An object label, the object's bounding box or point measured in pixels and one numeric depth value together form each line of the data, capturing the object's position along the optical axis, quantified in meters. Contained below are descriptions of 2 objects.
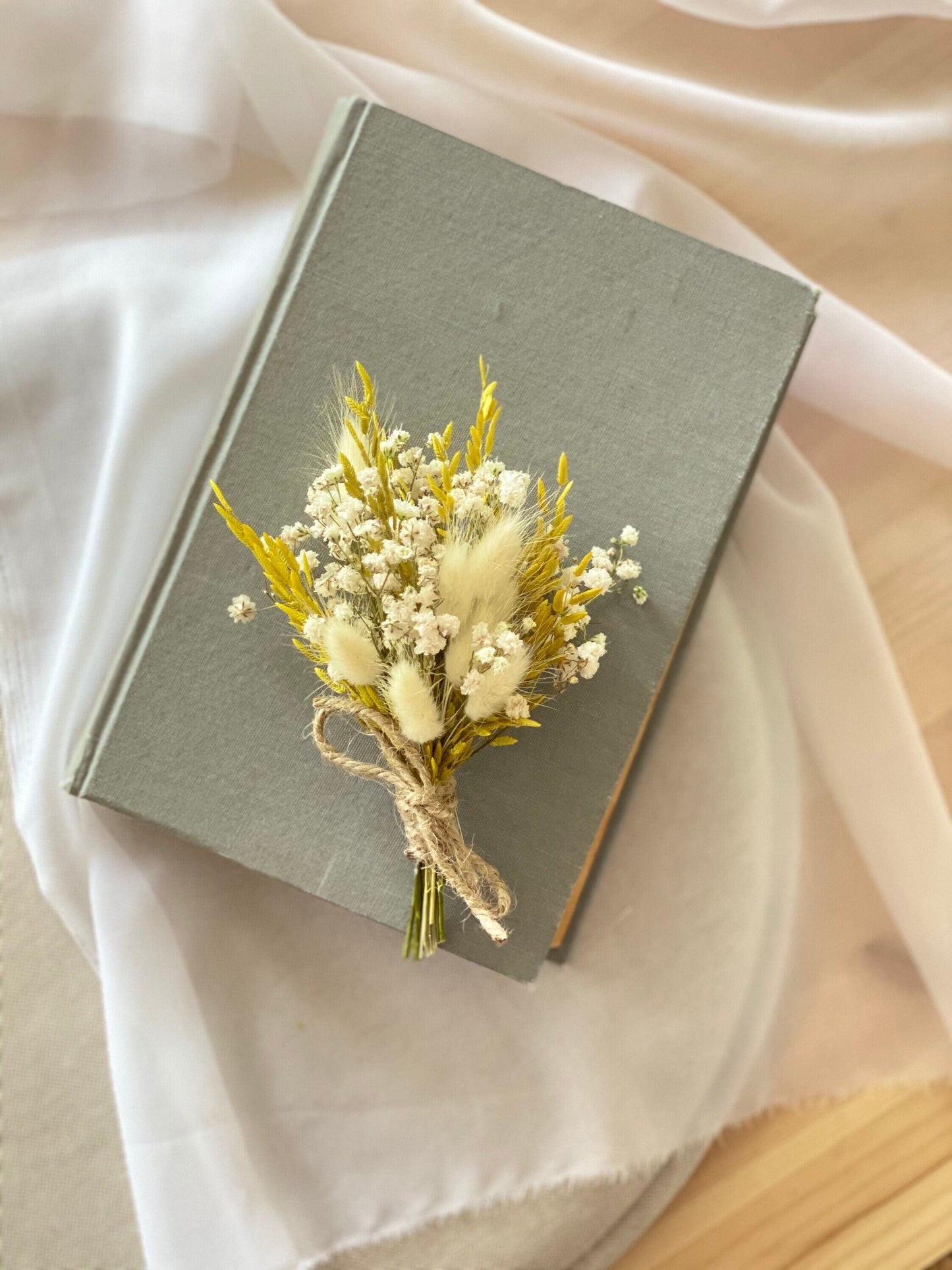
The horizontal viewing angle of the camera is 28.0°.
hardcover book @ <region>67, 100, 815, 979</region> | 0.53
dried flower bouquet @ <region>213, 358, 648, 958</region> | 0.48
